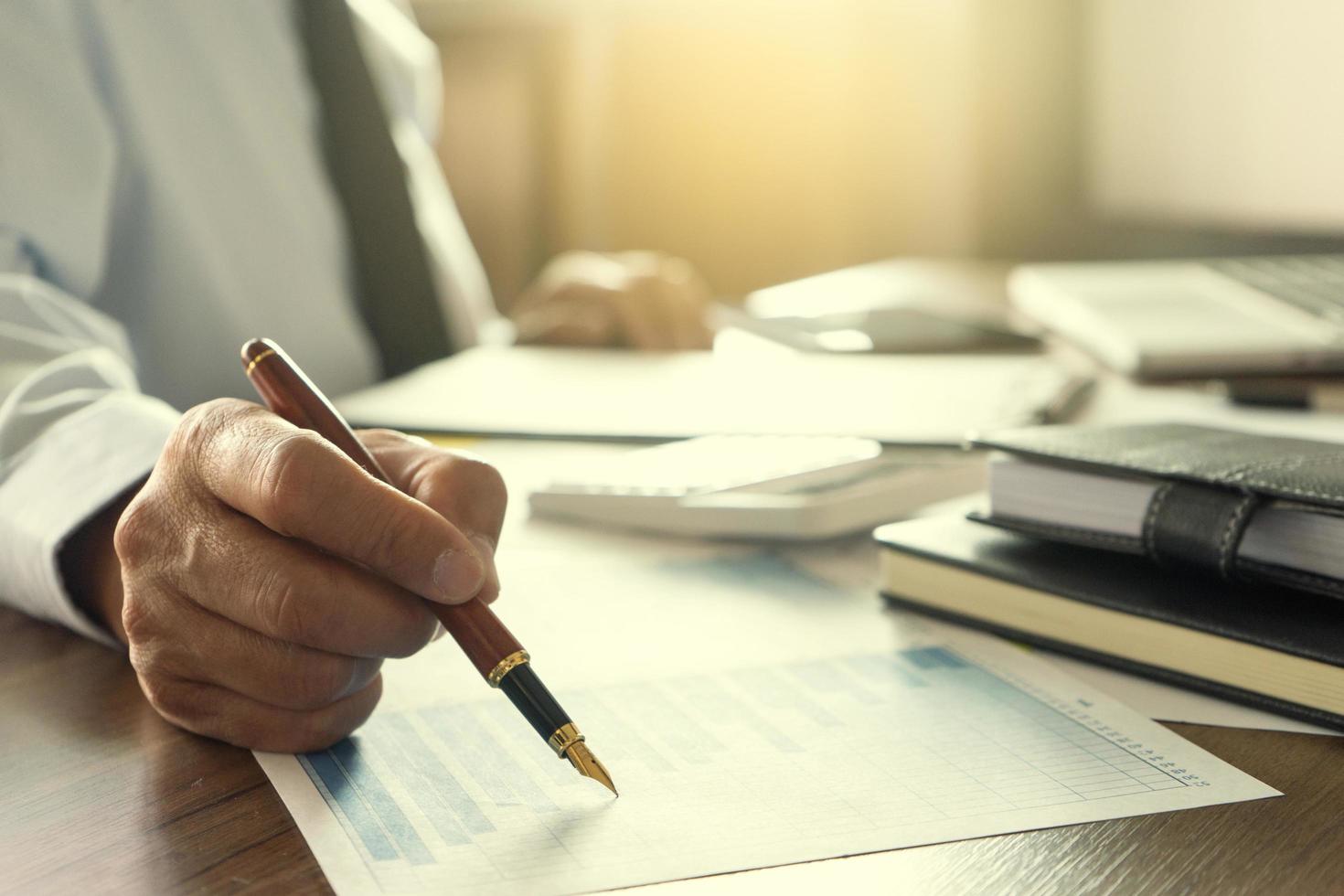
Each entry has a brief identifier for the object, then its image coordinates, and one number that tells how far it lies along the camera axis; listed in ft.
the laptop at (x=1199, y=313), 2.93
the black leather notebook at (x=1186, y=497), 1.35
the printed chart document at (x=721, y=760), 1.09
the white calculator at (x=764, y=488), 2.00
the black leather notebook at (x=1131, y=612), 1.33
